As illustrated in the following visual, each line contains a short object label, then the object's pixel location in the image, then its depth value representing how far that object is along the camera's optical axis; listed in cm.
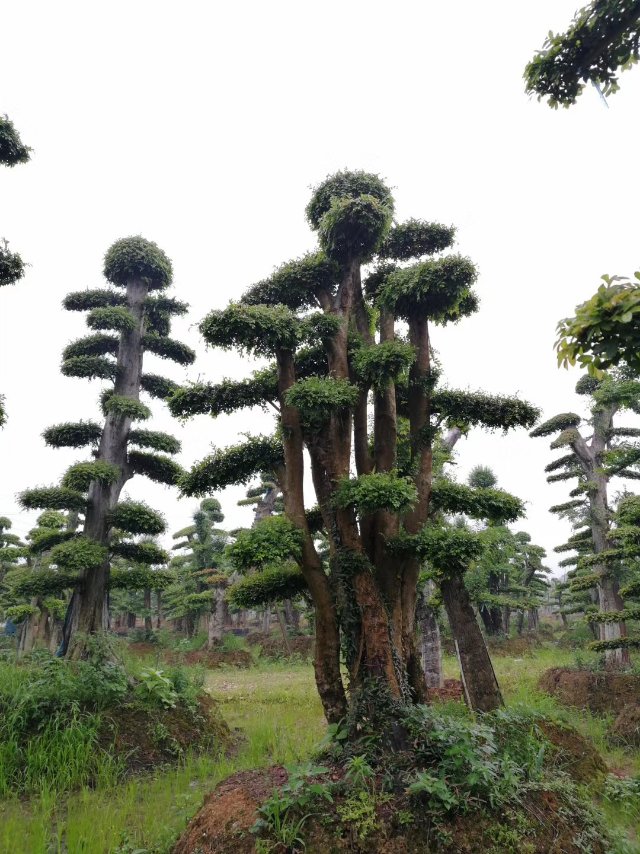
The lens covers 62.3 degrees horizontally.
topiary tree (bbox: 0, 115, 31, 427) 717
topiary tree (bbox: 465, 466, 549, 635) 2339
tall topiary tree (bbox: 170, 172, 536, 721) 591
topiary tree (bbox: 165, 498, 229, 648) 2986
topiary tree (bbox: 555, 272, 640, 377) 328
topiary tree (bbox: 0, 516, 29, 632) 2122
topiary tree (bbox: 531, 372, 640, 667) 1470
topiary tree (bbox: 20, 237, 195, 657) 1027
